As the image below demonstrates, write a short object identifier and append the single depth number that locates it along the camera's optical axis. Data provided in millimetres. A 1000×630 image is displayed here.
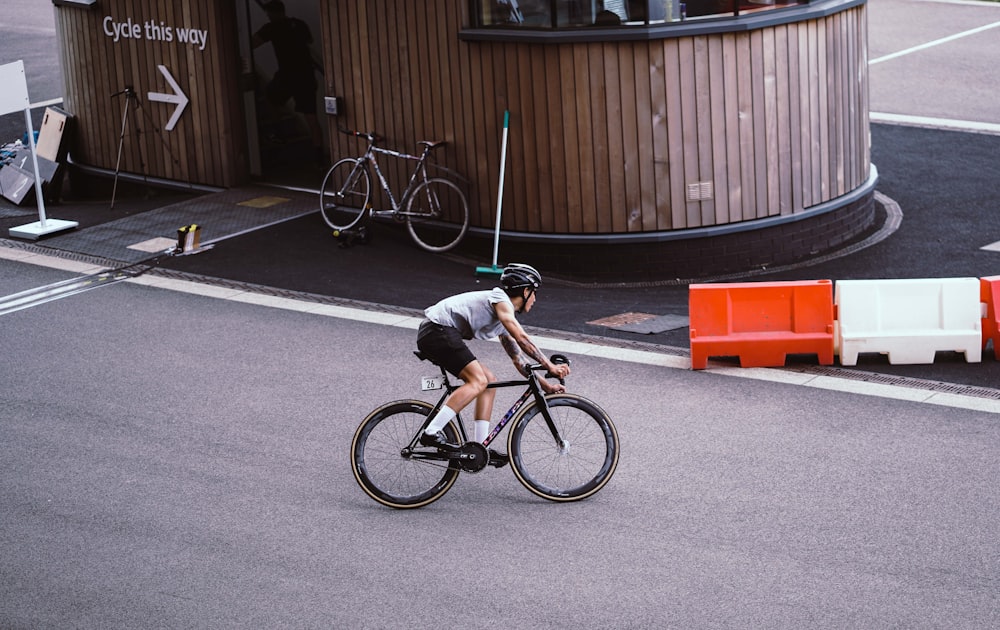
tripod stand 18172
